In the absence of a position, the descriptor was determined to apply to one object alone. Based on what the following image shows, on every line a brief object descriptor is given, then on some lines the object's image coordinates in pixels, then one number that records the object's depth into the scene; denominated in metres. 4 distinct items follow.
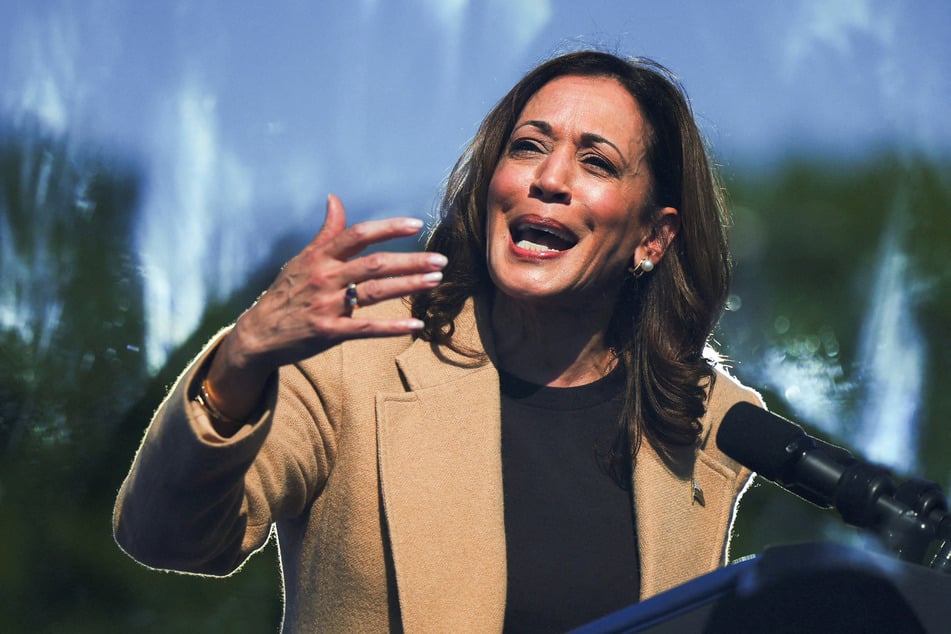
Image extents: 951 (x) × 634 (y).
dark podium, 5.04
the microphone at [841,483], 5.41
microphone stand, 5.38
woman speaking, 5.88
